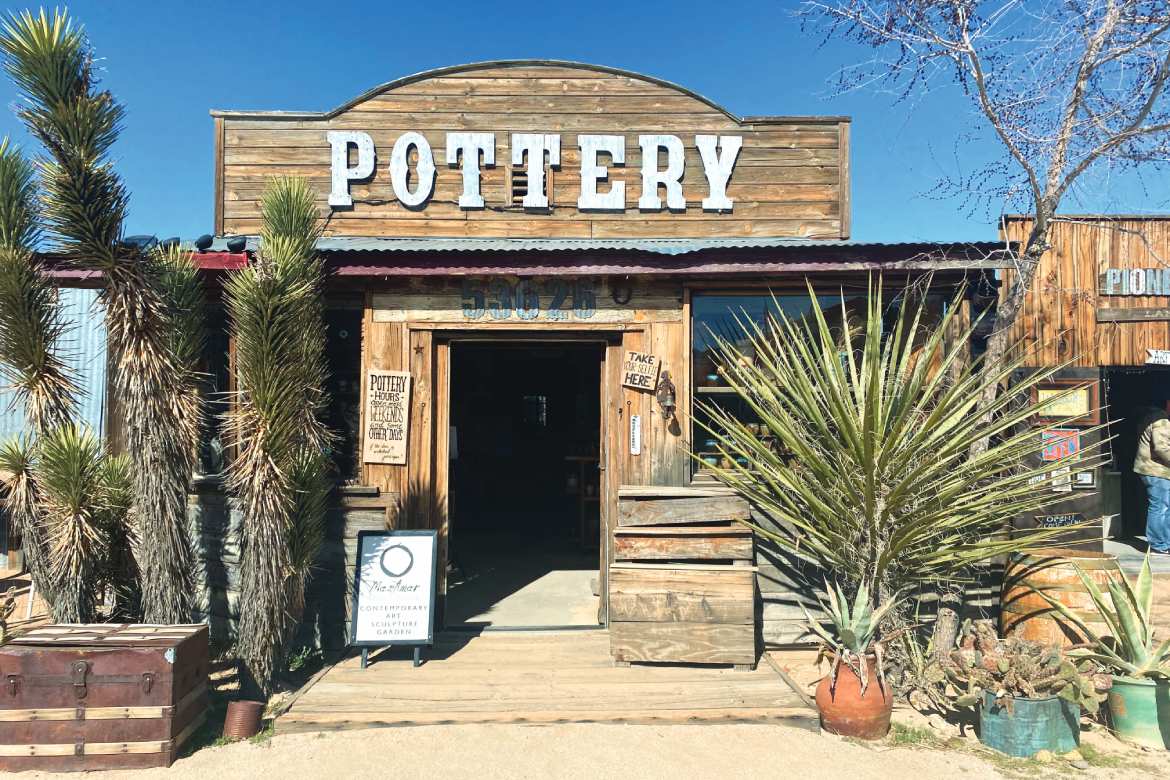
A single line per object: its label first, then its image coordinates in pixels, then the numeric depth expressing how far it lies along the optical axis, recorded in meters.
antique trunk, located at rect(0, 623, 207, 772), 3.92
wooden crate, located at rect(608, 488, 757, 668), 4.94
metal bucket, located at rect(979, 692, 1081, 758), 4.05
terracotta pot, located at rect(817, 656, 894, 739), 4.19
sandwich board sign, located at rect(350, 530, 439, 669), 4.99
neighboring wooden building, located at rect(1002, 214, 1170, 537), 9.02
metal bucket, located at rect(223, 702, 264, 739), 4.22
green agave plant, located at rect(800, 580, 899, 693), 4.27
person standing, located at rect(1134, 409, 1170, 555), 8.46
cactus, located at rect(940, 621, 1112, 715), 4.11
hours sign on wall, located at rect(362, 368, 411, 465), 5.76
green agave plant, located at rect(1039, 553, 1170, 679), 4.25
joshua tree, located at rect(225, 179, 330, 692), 4.37
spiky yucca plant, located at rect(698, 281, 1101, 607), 4.37
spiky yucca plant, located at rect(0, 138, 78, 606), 4.47
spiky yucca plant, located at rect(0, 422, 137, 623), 4.64
